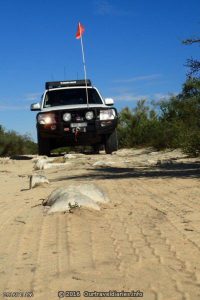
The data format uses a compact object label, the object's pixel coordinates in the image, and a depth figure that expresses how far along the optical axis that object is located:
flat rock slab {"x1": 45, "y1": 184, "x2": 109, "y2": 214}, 5.71
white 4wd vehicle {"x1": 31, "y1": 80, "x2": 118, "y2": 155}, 13.16
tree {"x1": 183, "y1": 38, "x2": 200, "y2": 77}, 8.66
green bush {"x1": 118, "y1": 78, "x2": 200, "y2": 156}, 11.02
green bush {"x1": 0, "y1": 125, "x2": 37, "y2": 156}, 23.44
